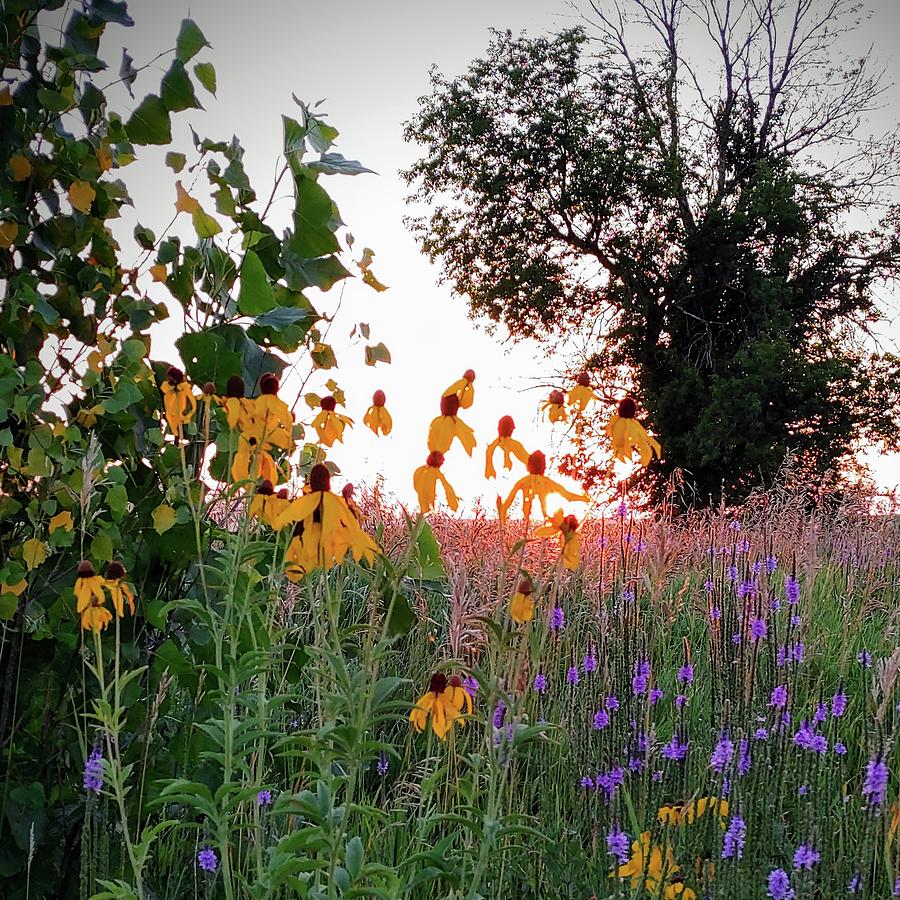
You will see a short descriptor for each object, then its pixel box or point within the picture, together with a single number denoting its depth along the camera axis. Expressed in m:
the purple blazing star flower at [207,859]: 2.16
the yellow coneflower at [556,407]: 1.55
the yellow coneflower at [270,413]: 1.62
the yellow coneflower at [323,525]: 1.36
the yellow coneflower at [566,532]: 1.41
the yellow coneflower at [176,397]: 1.88
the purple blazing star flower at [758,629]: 2.79
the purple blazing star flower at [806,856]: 1.81
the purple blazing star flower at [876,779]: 1.84
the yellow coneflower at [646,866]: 1.88
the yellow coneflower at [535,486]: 1.45
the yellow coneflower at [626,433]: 1.53
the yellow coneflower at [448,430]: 1.42
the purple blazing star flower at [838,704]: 2.82
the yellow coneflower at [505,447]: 1.44
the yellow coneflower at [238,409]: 1.70
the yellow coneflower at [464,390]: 1.46
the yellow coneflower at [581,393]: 1.58
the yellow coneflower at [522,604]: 1.44
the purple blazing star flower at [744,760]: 2.36
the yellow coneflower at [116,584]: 1.86
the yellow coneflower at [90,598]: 1.81
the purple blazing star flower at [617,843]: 2.04
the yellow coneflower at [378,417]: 1.75
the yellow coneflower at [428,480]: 1.40
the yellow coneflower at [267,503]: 1.74
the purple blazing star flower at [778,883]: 1.93
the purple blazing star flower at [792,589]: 3.14
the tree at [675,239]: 16.72
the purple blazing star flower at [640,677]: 2.67
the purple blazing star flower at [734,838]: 1.92
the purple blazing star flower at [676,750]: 2.37
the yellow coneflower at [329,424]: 1.82
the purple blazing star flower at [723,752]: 2.20
